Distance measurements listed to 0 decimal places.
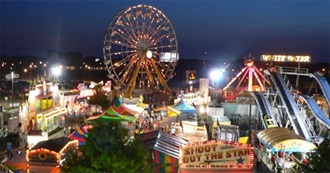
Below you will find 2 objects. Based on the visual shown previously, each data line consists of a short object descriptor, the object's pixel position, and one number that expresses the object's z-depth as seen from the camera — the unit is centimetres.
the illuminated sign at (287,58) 4953
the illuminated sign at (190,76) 4970
